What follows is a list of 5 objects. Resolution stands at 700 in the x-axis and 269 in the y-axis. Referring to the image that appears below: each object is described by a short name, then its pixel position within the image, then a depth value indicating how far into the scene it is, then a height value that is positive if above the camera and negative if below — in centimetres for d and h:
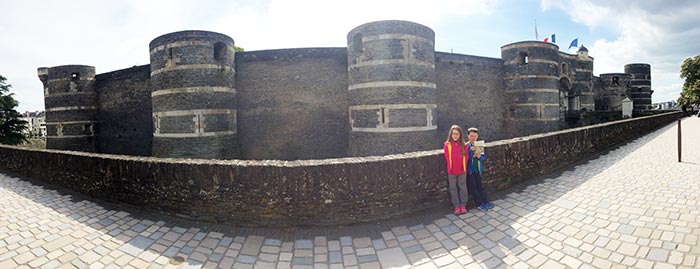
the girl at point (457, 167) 534 -82
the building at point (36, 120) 7567 +474
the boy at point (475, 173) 554 -99
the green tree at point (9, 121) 2542 +153
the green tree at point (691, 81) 3395 +460
